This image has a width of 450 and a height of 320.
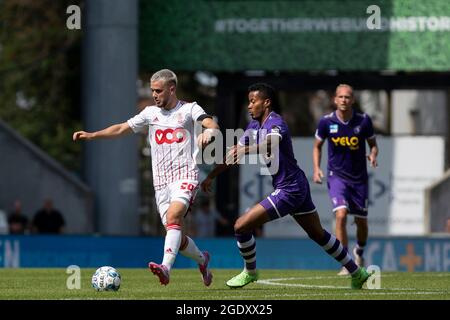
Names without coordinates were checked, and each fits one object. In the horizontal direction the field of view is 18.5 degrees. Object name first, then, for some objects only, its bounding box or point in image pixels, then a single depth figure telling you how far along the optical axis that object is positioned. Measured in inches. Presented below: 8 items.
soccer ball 544.4
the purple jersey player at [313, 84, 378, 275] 696.4
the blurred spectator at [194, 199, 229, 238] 1259.8
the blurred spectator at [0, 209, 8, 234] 1161.4
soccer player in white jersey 555.8
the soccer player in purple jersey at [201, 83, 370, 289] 540.4
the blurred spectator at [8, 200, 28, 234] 1203.2
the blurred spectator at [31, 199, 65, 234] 1198.3
